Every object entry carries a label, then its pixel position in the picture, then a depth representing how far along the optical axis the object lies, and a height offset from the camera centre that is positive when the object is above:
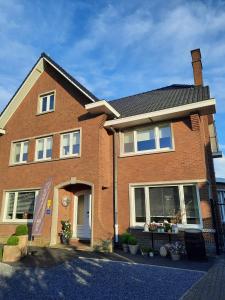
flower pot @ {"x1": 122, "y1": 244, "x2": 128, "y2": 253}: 10.19 -1.29
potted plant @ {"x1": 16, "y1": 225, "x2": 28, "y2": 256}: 9.17 -0.73
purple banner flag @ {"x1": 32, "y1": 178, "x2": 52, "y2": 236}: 10.08 +0.35
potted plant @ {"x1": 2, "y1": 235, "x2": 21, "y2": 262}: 8.56 -1.17
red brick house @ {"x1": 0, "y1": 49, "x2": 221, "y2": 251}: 10.63 +2.92
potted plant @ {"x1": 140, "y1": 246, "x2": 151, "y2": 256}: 9.58 -1.34
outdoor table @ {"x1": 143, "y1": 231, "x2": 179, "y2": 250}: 10.03 -0.73
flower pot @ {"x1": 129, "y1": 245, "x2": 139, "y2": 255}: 9.84 -1.29
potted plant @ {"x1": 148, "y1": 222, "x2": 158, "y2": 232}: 10.19 -0.41
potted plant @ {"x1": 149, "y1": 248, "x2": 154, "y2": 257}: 9.33 -1.36
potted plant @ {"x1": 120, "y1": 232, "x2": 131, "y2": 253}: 10.19 -1.00
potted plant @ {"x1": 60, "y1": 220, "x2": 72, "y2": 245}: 11.77 -0.75
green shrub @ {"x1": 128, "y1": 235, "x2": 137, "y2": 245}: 9.97 -0.98
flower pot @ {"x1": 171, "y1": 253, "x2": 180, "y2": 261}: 8.64 -1.42
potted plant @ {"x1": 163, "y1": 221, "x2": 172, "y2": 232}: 9.95 -0.44
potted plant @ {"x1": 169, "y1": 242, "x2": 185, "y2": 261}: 8.65 -1.22
